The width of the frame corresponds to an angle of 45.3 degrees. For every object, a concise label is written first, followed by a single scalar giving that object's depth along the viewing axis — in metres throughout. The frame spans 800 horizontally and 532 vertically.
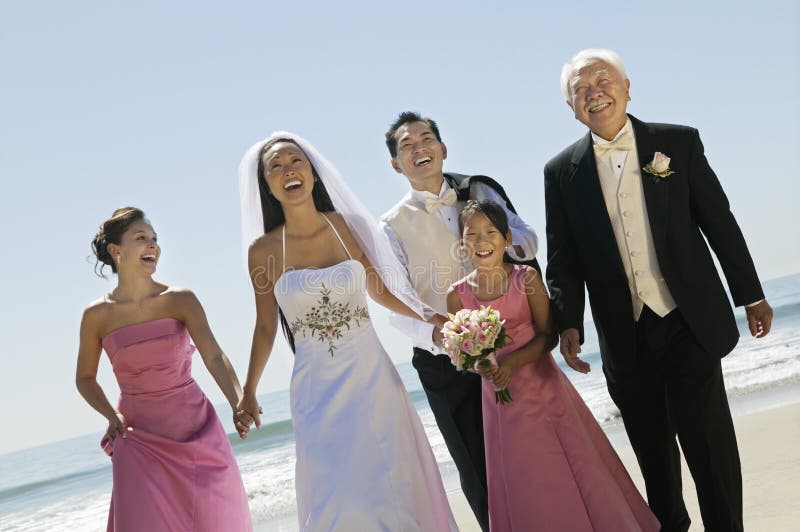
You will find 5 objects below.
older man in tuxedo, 5.18
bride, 5.34
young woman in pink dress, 5.90
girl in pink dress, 5.34
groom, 6.03
